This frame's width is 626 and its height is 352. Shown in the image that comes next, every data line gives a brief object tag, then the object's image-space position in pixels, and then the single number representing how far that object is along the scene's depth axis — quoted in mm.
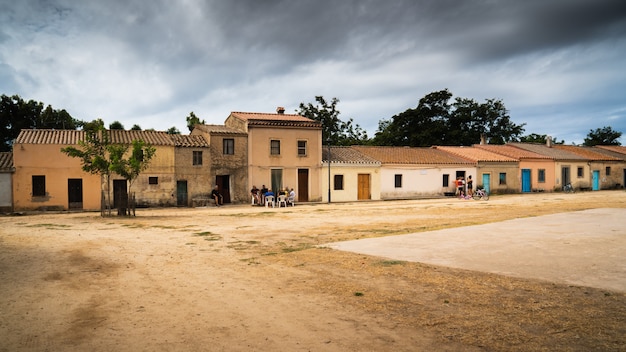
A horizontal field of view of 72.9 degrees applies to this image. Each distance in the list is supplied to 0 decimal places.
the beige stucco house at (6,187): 23875
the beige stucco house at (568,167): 41094
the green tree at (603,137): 65812
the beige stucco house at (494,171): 36969
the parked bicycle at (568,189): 39200
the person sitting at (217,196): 27612
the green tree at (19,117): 37781
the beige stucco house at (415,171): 33500
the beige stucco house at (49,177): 24156
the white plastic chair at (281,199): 26722
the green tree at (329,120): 49500
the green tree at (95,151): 19875
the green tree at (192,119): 43438
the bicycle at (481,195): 30341
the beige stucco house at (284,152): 29219
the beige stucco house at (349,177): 31219
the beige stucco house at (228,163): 28141
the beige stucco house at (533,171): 39062
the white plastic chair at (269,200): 26741
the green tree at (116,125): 45875
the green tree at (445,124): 55897
